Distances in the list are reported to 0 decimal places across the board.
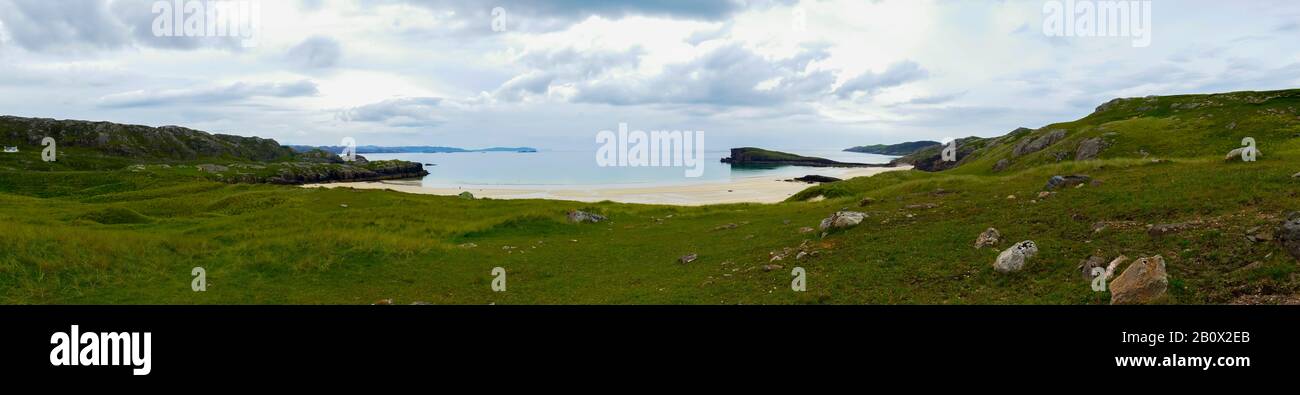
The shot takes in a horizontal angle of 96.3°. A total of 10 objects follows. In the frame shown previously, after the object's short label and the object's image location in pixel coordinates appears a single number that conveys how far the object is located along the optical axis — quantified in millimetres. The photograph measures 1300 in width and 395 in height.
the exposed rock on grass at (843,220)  28453
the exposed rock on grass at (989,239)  20734
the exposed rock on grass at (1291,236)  13711
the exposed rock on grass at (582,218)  44150
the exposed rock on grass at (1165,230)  17938
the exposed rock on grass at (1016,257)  17328
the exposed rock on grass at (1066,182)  30539
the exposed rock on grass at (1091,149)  65438
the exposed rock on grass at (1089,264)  15758
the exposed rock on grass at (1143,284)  13227
